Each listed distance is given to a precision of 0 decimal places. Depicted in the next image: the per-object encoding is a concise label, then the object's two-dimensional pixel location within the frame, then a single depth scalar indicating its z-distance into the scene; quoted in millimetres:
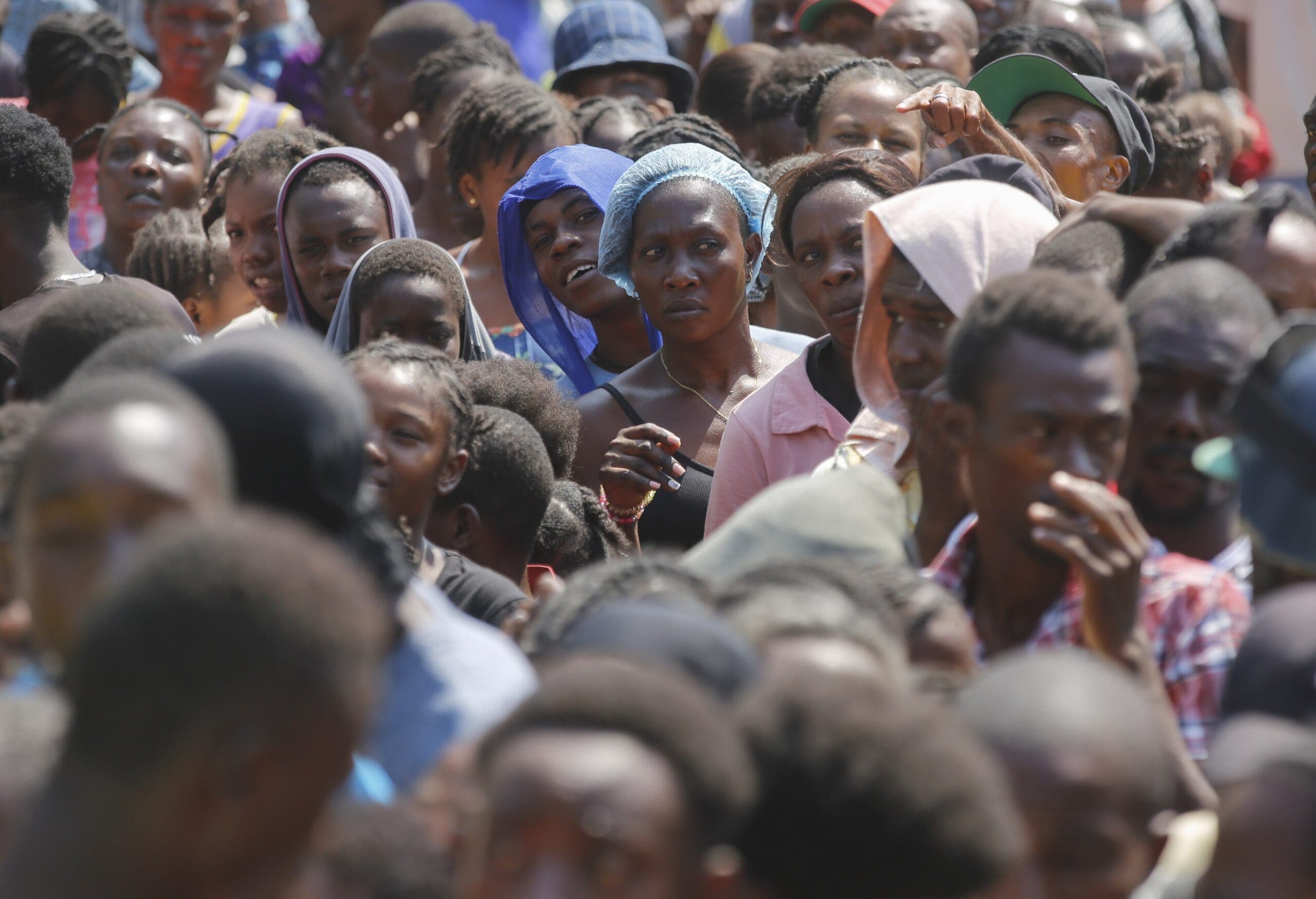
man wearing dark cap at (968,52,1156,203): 9844
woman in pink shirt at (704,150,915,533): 8281
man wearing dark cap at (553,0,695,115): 14617
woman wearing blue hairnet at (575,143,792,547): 9445
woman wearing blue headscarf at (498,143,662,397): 10633
